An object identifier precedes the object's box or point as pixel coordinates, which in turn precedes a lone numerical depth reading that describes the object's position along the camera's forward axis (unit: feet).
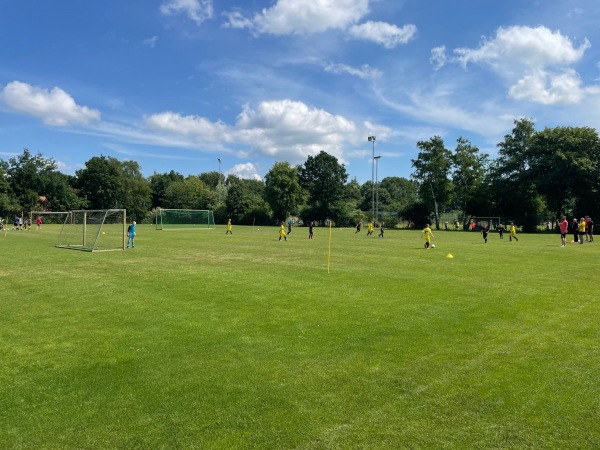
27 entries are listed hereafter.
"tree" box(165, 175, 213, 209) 339.77
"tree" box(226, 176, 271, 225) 273.33
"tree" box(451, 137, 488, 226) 228.43
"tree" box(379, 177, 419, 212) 477.69
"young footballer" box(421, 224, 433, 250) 84.08
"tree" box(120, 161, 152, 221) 309.83
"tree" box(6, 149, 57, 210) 271.08
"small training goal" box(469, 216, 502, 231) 211.41
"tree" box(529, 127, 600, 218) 178.19
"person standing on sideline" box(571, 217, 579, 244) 100.01
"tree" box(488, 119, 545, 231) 201.46
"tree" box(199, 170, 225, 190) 488.02
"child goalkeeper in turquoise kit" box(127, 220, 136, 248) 83.14
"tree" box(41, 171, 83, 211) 284.82
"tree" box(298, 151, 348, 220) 272.72
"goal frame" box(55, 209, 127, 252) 81.90
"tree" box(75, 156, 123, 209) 311.68
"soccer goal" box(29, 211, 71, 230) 216.41
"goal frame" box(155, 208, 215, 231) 195.77
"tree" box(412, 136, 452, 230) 226.17
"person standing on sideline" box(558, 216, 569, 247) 87.45
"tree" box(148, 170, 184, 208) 361.92
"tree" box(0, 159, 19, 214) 242.37
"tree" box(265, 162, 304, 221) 262.88
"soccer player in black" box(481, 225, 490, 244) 101.42
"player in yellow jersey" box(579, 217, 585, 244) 97.17
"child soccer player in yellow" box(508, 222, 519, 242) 114.11
